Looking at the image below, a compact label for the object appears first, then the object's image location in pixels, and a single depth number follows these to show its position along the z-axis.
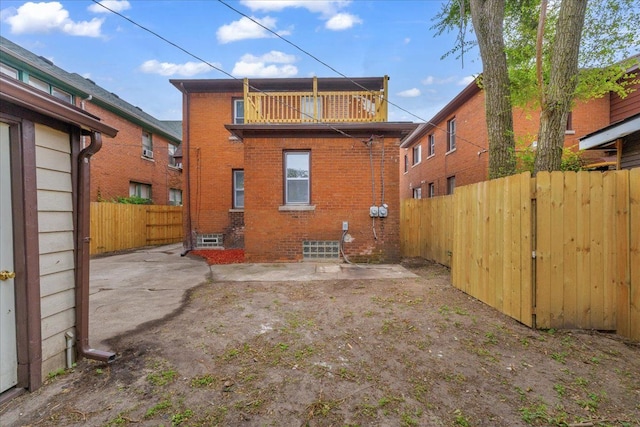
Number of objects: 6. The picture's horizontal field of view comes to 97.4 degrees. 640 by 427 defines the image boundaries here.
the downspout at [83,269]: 2.92
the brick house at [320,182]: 8.19
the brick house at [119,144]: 10.74
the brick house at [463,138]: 10.58
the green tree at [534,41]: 5.85
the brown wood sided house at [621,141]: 4.89
